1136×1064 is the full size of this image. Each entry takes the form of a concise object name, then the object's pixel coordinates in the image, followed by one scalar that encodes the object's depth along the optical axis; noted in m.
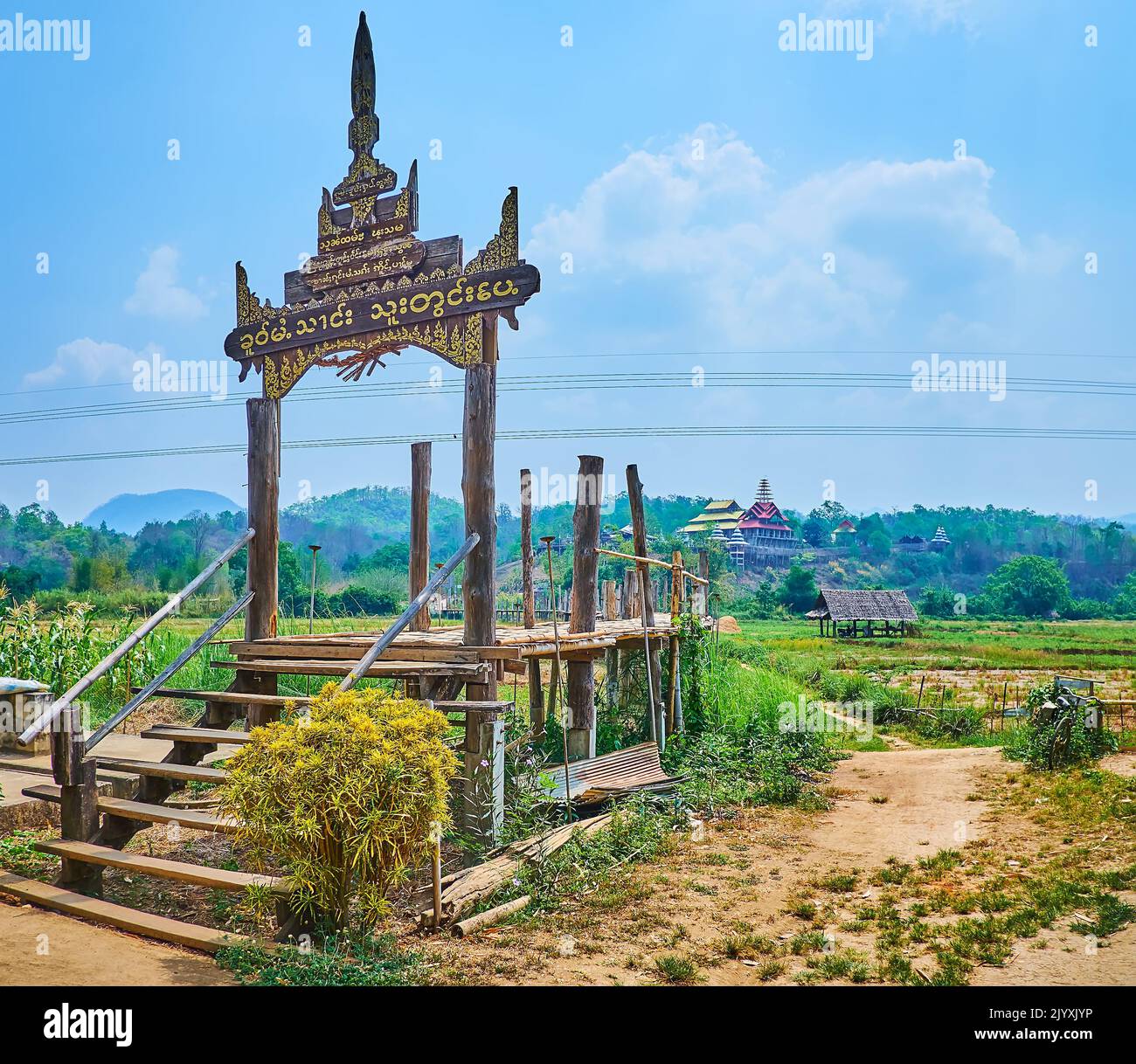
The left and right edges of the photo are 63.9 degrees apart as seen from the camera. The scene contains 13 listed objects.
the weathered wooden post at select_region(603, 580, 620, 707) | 12.65
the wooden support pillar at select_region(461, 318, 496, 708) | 6.94
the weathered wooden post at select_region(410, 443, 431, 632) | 9.82
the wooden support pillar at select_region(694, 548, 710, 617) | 13.20
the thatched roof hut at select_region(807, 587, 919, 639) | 38.69
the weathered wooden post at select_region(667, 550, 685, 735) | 10.42
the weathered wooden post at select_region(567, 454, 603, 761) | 8.77
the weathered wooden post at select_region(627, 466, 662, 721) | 9.56
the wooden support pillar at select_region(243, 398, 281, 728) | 7.91
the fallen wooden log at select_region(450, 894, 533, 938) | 5.14
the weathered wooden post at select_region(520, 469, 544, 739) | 10.95
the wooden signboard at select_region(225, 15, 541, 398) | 7.05
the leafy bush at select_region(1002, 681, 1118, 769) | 10.52
